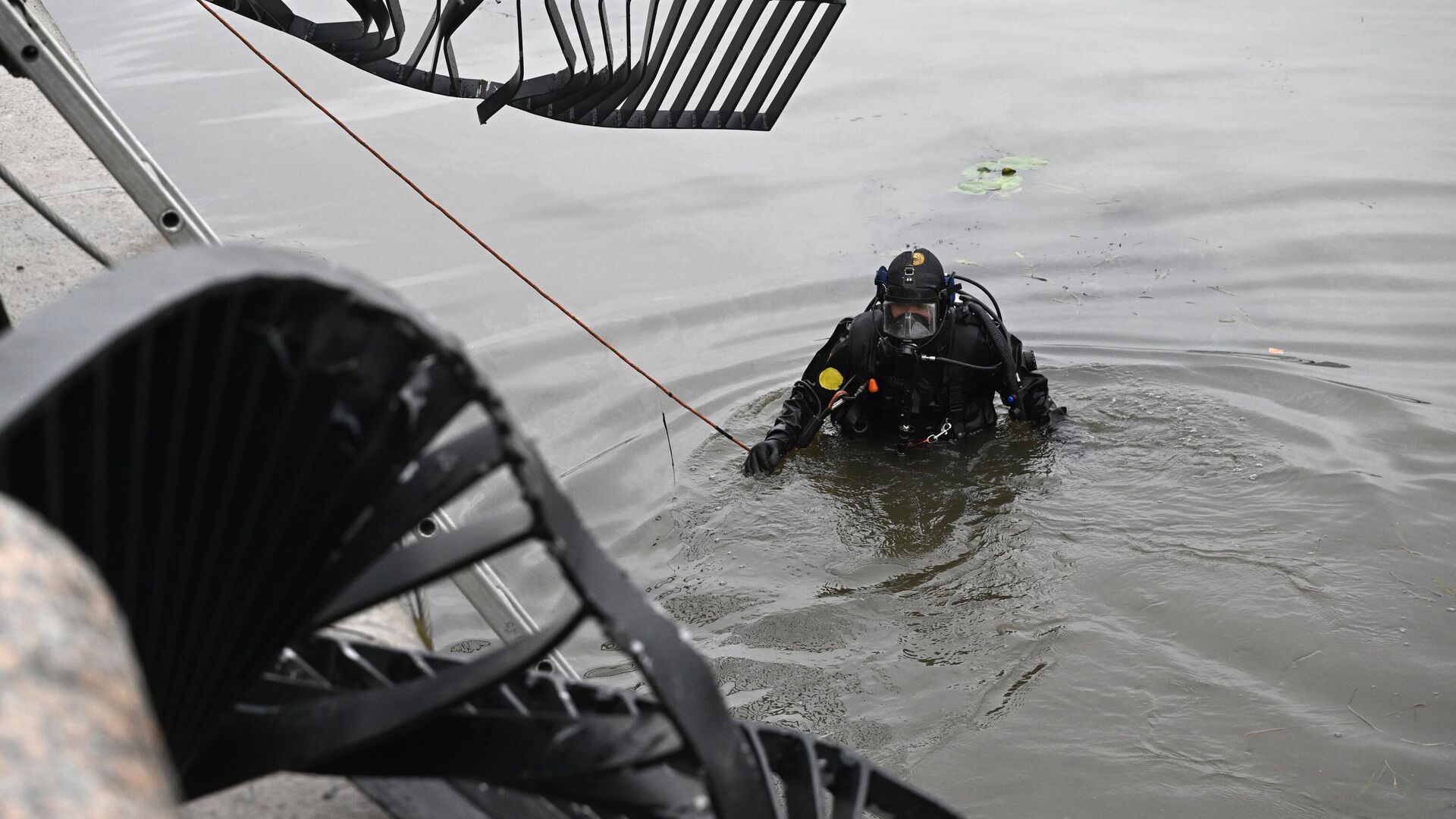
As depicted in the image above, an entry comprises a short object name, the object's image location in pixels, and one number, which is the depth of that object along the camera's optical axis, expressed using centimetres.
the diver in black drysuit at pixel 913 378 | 601
